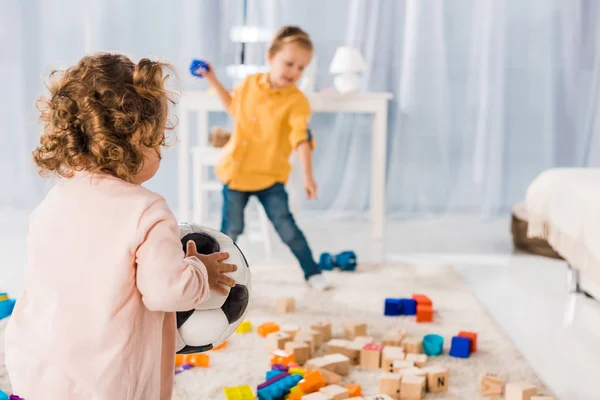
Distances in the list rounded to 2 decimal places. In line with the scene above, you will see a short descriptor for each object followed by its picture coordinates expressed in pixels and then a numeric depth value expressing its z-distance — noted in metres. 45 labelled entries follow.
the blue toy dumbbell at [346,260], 2.62
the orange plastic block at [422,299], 2.09
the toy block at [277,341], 1.79
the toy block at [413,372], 1.59
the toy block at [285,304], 2.13
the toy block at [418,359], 1.70
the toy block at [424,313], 2.06
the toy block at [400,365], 1.66
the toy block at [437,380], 1.57
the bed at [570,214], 1.94
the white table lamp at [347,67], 3.27
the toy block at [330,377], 1.59
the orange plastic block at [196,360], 1.69
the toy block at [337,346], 1.75
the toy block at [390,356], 1.69
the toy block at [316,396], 1.46
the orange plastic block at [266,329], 1.92
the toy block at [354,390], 1.53
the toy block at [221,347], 1.80
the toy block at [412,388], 1.53
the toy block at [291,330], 1.88
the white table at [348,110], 3.10
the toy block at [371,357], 1.71
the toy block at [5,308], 2.02
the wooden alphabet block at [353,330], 1.90
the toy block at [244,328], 1.93
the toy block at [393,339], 1.84
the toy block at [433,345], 1.79
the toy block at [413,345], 1.79
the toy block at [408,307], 2.13
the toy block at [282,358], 1.70
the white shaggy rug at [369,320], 1.63
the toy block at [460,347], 1.78
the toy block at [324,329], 1.90
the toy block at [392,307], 2.12
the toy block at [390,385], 1.55
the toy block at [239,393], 1.49
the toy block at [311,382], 1.54
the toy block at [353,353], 1.75
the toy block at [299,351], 1.73
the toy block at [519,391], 1.50
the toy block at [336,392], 1.49
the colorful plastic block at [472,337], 1.83
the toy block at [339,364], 1.66
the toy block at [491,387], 1.56
